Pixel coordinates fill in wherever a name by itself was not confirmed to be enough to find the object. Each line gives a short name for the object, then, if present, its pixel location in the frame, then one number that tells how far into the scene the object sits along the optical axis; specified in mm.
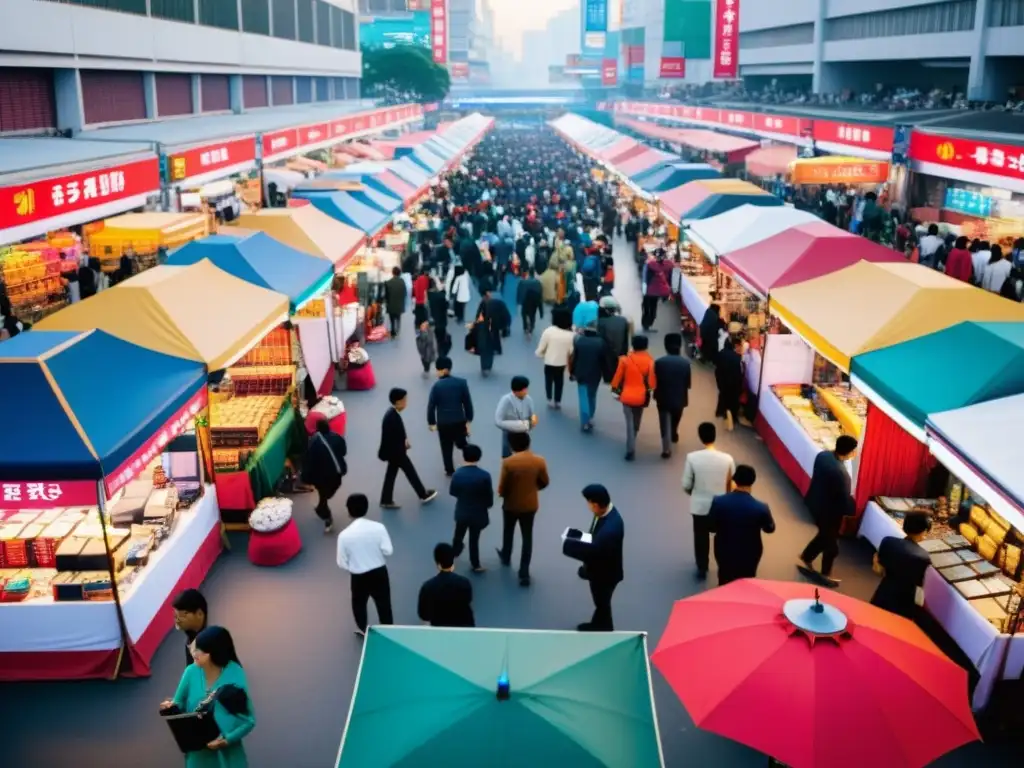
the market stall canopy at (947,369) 6863
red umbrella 3709
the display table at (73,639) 6312
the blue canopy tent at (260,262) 10773
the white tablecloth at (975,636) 5824
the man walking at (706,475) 7332
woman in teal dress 4352
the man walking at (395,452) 8648
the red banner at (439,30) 73375
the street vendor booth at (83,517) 6043
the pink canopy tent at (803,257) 11258
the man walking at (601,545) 6211
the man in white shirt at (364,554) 6387
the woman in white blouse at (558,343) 11031
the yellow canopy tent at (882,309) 8219
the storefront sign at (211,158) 15684
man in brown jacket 7164
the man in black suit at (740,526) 6562
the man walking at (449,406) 9203
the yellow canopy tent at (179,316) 8078
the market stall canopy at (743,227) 13867
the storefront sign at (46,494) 5984
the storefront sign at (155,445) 6202
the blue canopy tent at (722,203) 17219
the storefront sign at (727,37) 40938
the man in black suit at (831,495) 7176
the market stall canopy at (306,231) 13617
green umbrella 3301
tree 68375
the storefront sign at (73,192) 9828
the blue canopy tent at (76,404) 5965
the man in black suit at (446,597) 5824
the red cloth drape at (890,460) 7934
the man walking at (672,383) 9984
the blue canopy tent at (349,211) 16844
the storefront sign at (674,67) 52094
